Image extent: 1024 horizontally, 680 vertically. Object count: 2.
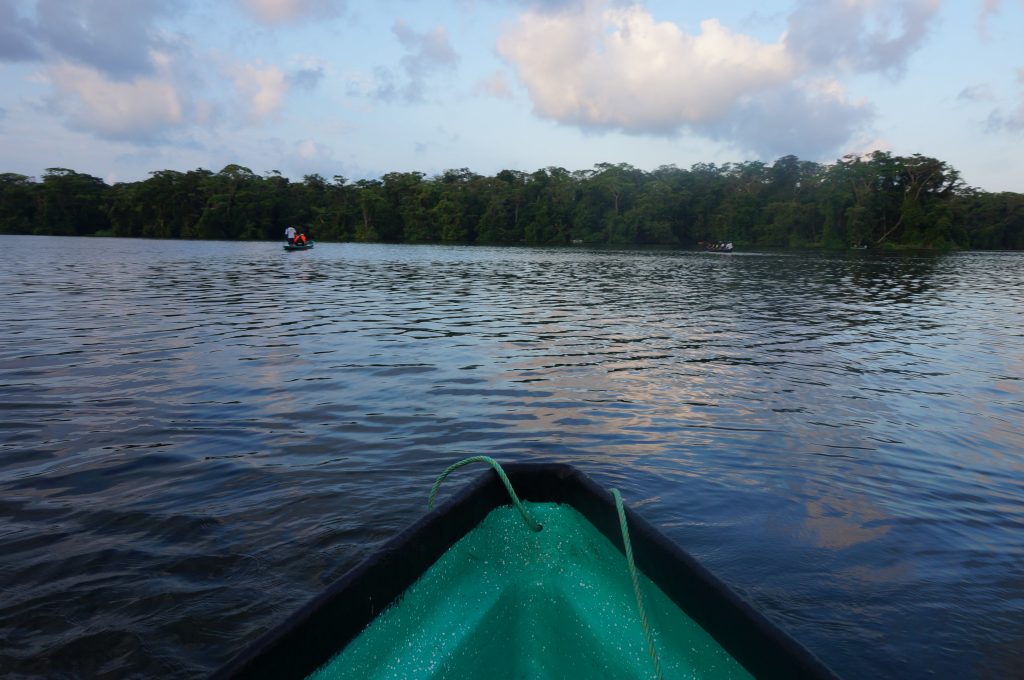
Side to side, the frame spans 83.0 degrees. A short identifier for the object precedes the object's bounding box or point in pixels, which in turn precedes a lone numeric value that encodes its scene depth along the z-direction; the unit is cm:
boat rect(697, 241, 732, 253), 7019
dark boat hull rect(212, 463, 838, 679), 201
